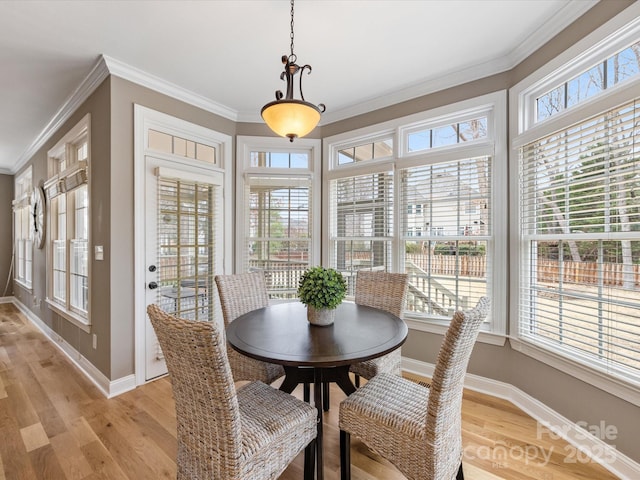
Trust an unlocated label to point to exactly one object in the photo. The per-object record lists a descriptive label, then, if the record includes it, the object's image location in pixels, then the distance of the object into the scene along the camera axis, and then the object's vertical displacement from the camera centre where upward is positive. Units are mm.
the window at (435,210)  2516 +300
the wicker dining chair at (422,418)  1187 -812
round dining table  1339 -526
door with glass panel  2732 -24
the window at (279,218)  3523 +265
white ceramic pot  1781 -465
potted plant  1757 -328
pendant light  1664 +739
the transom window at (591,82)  1670 +1028
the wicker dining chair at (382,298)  1986 -475
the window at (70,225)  2988 +161
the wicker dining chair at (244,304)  1975 -513
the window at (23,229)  5031 +199
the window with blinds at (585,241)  1641 -4
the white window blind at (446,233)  2576 +68
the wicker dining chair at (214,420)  1024 -743
